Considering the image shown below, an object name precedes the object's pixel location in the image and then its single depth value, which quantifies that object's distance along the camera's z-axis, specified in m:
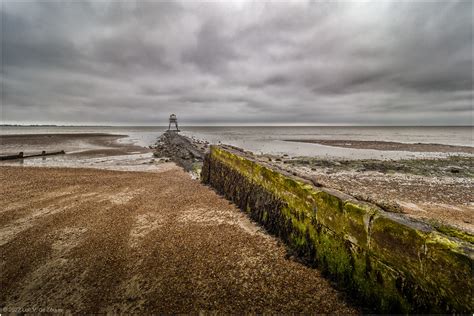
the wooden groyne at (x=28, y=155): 18.66
